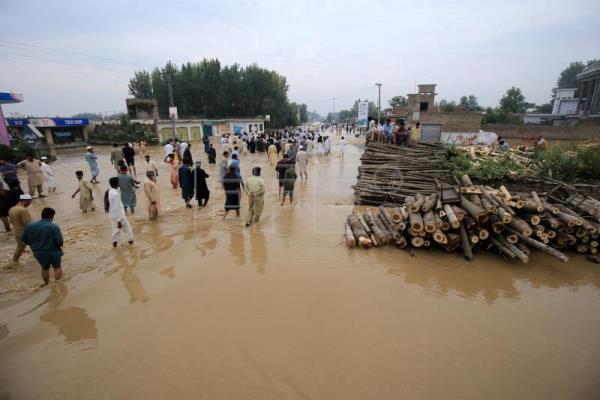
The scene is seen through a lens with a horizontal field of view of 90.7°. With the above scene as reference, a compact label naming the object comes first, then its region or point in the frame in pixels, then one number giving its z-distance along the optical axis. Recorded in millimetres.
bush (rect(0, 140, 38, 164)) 14523
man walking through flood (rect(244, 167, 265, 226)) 7059
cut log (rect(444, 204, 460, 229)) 5883
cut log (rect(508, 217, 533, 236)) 5973
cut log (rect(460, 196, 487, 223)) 5883
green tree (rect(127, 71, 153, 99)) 51375
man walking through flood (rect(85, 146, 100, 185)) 10895
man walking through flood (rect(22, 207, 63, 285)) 4422
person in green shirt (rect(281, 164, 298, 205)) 8789
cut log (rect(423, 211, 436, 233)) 6000
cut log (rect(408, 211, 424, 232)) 6105
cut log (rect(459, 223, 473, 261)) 6020
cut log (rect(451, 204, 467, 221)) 6012
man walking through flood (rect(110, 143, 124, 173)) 11121
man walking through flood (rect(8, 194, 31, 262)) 4949
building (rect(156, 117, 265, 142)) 33516
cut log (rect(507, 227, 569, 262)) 5441
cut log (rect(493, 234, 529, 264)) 5575
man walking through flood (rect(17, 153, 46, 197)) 9125
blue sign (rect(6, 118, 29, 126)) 25853
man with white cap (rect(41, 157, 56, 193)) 9883
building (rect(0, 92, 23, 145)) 17016
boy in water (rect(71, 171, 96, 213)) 8078
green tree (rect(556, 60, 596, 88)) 84812
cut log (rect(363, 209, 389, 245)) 6414
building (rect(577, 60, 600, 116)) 30053
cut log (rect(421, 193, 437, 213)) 6473
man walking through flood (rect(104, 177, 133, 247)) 5695
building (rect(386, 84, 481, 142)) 20609
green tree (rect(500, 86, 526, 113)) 38469
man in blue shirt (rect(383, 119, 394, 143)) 15786
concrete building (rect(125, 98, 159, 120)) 35812
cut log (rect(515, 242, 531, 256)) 5926
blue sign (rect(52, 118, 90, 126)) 28889
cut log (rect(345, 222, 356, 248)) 6332
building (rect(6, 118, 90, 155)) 26094
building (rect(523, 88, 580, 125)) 30438
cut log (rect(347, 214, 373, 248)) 6348
